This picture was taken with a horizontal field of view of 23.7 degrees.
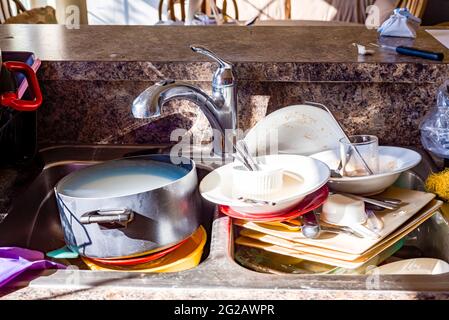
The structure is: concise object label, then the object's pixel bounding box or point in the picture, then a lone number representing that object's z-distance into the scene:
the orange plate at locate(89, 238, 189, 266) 1.85
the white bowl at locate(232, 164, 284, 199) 1.88
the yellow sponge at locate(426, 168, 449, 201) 1.93
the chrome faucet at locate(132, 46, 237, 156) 1.90
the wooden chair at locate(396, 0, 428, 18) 6.06
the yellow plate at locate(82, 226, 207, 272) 1.87
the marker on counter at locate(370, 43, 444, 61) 2.08
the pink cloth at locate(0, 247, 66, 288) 1.71
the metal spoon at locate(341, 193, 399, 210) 1.93
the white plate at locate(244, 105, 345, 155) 2.05
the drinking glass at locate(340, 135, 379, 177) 1.98
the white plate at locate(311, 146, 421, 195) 1.94
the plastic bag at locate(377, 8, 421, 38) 2.30
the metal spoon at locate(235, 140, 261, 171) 1.96
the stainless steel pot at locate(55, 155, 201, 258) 1.80
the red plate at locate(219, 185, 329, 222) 1.86
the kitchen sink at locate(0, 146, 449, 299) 1.69
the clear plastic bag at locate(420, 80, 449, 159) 2.05
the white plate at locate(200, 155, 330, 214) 1.85
